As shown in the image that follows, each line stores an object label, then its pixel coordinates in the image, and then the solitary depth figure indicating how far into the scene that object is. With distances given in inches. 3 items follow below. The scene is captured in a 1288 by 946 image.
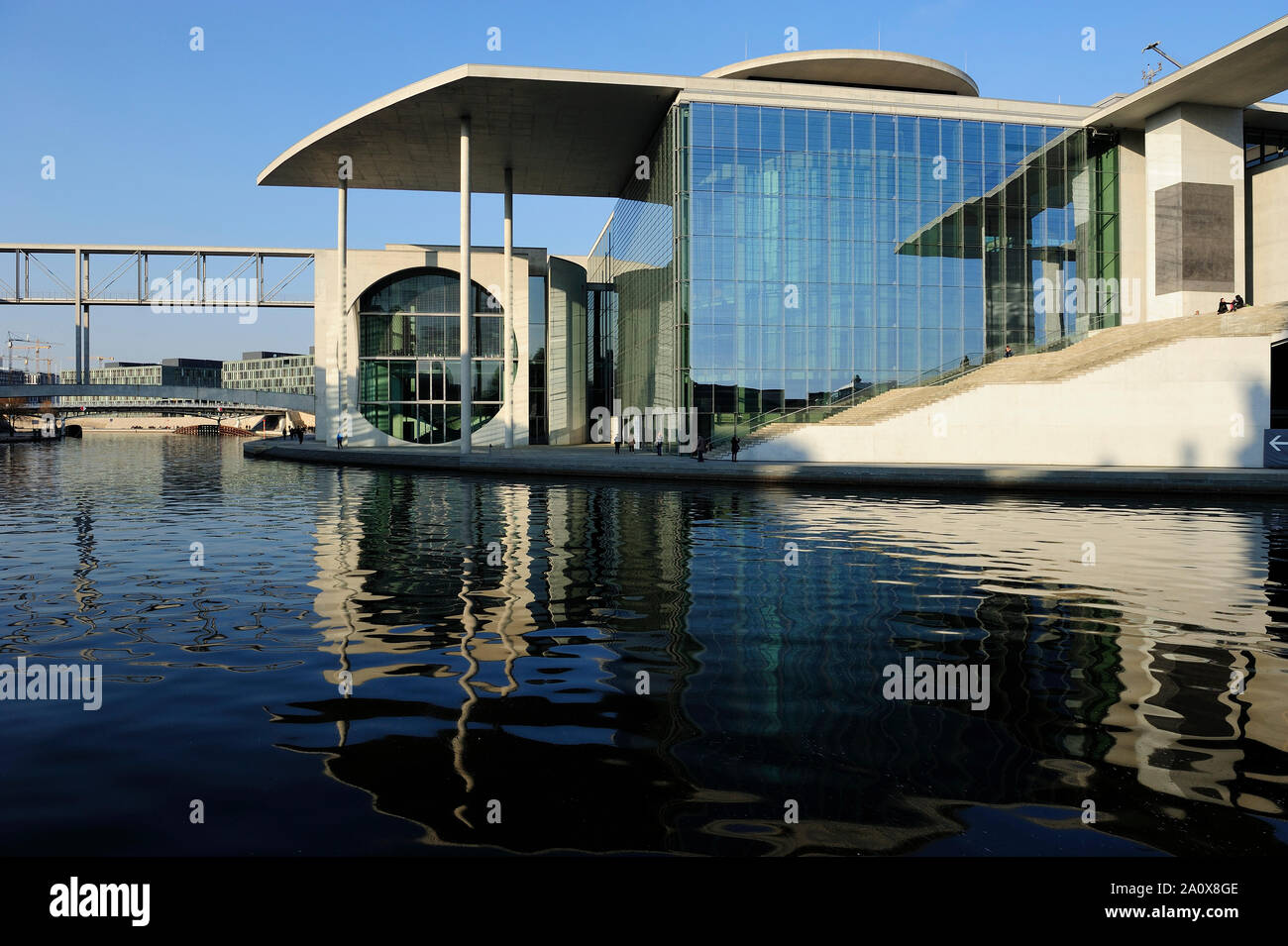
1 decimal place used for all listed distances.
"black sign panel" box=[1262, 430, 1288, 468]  1258.0
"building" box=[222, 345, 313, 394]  7175.2
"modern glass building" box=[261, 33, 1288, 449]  1594.5
